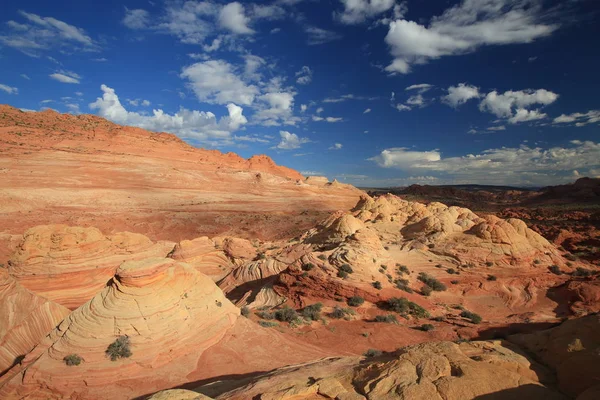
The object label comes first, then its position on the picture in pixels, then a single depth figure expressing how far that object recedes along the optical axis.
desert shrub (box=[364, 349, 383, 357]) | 9.77
